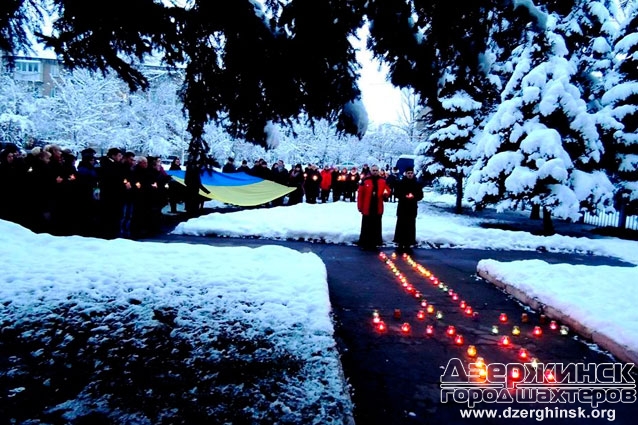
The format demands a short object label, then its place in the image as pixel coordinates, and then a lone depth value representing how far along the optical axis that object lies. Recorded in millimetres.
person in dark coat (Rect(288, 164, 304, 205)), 20562
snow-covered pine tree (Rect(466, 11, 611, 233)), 14094
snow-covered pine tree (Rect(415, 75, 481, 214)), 20391
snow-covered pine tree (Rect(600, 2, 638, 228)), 15805
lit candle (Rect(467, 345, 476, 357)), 4625
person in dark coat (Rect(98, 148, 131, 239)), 10469
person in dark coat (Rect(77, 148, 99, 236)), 10844
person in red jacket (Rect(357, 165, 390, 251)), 11055
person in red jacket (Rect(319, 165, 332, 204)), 23438
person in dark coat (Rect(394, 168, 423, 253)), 11117
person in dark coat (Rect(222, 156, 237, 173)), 18797
